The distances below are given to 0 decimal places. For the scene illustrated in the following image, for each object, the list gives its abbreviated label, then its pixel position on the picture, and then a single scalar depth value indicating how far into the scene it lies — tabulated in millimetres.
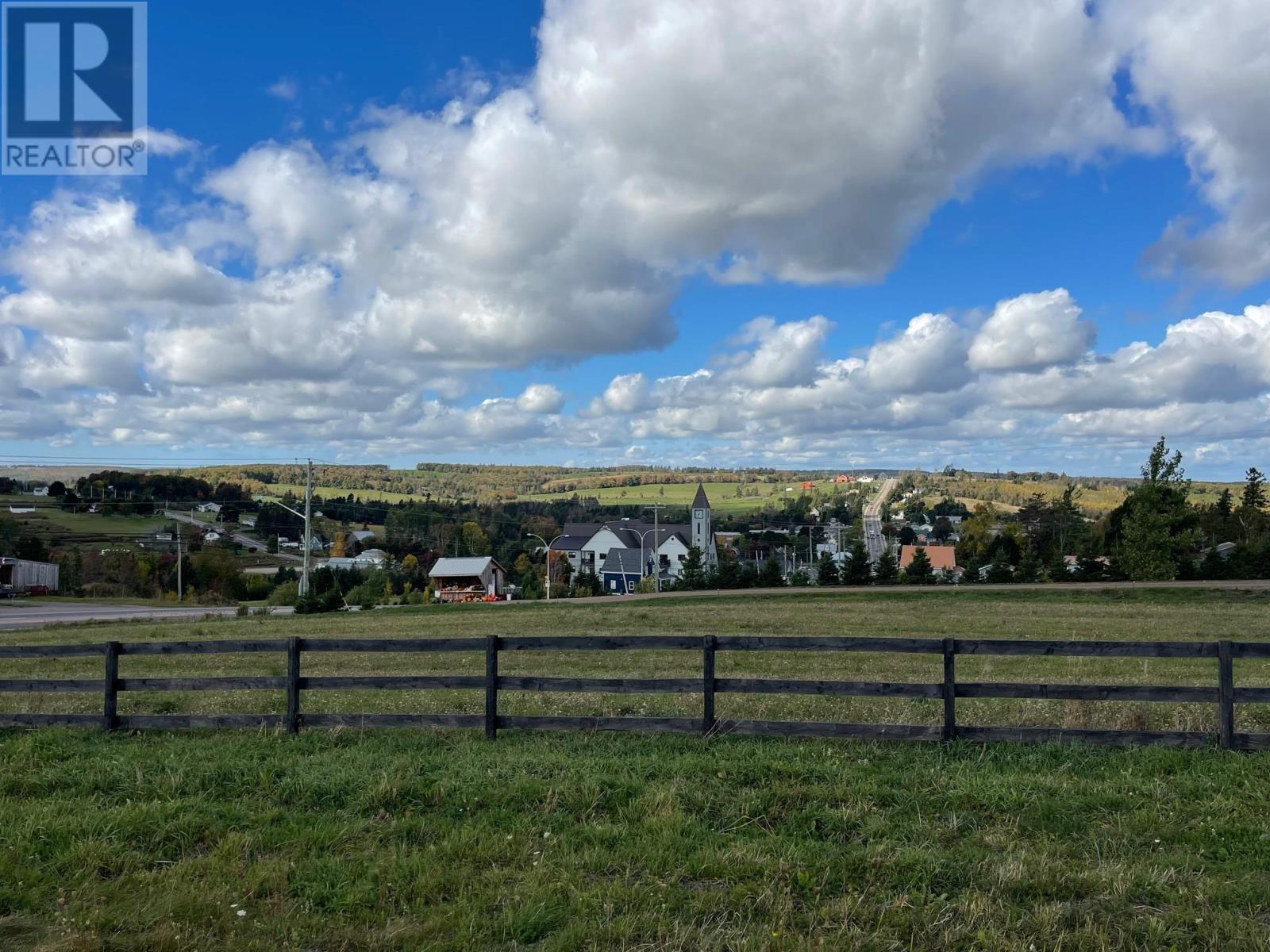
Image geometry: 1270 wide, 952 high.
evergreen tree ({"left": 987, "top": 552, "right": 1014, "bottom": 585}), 51219
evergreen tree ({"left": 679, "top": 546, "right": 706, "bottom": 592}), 64875
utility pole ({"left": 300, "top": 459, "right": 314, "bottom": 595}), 51197
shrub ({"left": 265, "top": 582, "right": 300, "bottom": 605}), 59709
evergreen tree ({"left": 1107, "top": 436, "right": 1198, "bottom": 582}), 47188
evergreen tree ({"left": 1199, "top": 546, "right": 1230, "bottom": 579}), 45062
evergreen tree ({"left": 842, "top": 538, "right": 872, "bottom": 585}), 55312
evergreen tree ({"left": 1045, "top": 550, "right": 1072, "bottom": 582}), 50656
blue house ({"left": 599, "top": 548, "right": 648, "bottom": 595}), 100556
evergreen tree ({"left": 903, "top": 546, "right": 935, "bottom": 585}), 53366
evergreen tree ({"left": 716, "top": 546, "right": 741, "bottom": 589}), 59969
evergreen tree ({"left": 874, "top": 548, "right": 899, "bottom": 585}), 55934
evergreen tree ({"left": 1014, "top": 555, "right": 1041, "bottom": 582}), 52069
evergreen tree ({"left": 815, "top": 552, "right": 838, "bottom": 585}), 57269
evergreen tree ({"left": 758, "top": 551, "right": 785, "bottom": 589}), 58969
